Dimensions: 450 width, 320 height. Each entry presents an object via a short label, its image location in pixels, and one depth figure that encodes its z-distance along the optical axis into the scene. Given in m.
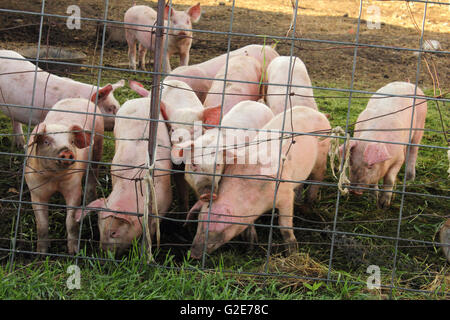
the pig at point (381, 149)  4.81
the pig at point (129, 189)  3.88
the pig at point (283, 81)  5.39
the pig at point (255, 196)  3.84
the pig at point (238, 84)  5.62
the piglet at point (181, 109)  4.64
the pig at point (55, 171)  3.97
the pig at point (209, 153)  3.94
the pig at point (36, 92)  5.35
